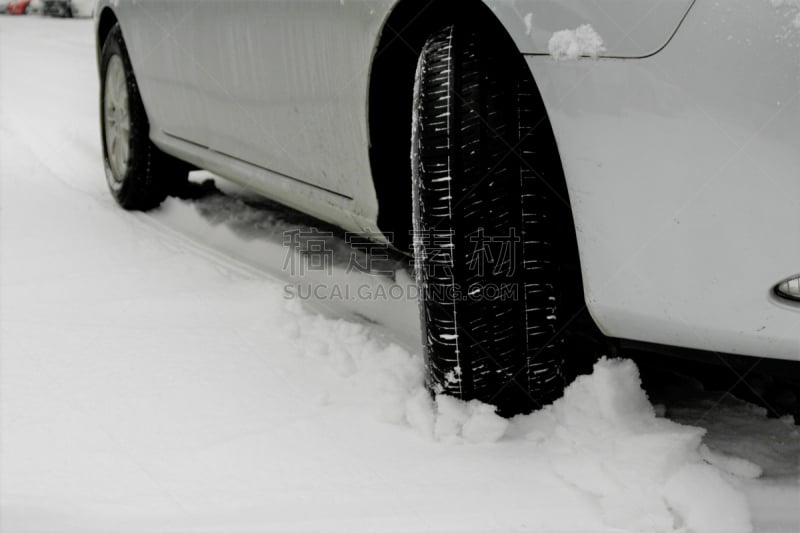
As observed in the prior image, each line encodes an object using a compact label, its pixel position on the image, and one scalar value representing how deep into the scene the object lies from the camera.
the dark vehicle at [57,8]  26.85
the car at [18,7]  28.45
